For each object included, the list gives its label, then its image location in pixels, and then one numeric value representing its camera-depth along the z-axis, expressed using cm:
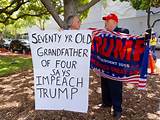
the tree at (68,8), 253
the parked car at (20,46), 1118
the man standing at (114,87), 203
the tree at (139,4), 1060
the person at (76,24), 205
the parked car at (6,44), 1366
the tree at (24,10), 683
